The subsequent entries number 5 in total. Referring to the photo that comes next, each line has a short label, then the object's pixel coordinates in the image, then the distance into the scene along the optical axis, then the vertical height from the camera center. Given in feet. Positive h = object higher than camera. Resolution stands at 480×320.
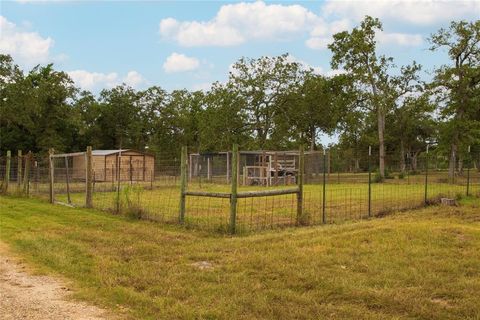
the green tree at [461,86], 128.06 +20.46
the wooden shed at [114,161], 107.96 +0.29
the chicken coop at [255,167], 110.73 -0.65
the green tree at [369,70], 145.28 +27.06
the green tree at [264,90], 150.61 +21.63
